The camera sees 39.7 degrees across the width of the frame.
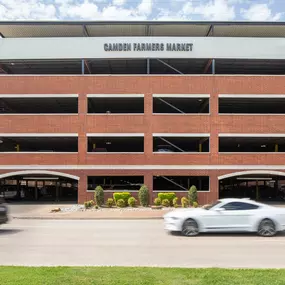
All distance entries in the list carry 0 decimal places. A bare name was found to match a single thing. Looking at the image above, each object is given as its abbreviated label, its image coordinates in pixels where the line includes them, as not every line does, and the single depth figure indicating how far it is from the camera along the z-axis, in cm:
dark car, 1612
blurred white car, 1478
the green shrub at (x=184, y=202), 2919
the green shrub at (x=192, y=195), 2978
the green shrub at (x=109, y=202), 2889
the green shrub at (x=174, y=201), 2892
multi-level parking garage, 3134
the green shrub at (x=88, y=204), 2824
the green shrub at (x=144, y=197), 2961
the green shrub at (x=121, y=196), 2966
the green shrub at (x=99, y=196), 2955
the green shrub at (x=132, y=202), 2912
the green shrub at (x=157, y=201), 2918
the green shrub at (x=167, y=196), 2973
